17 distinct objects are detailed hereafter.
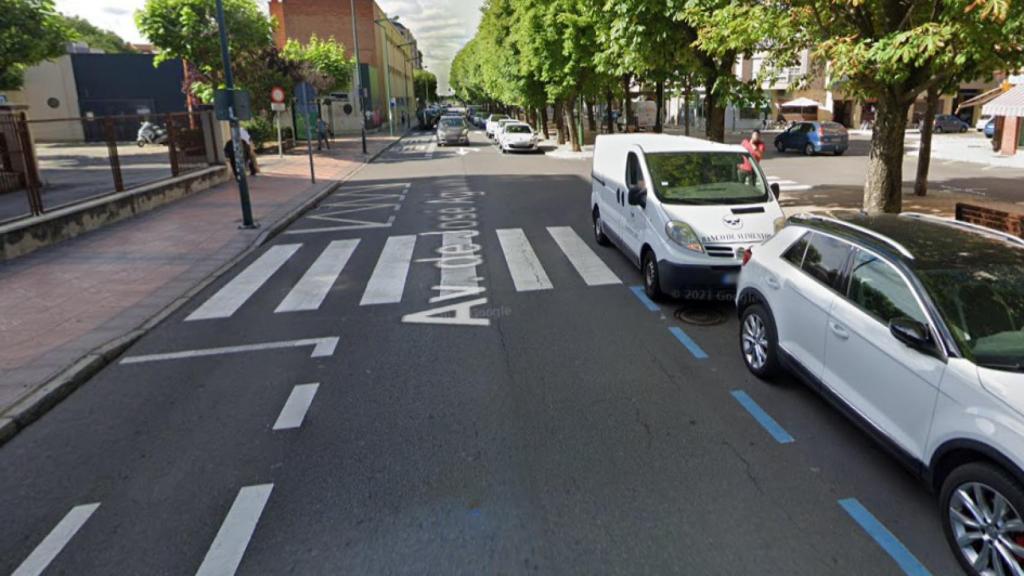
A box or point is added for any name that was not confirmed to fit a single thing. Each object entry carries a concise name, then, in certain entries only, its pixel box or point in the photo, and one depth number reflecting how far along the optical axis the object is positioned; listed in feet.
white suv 10.41
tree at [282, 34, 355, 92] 131.75
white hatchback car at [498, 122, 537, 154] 107.96
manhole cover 24.03
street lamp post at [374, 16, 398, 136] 173.99
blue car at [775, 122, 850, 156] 94.12
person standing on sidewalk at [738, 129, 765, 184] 53.72
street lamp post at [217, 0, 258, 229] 40.78
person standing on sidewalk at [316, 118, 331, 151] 119.34
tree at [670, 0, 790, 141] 32.09
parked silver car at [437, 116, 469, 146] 129.39
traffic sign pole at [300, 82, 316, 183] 68.36
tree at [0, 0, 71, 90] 58.90
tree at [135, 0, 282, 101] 90.22
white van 24.03
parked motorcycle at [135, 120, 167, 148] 106.64
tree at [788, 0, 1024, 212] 24.35
